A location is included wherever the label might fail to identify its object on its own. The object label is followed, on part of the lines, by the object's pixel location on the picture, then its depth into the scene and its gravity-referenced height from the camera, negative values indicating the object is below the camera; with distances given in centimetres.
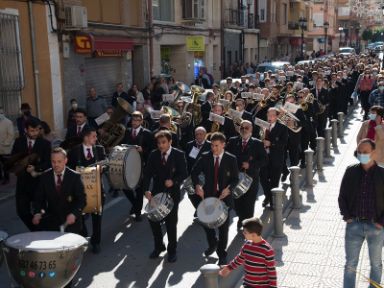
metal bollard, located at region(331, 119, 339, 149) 1396 -224
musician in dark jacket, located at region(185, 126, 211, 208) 830 -148
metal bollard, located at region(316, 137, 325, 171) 1153 -229
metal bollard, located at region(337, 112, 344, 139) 1544 -227
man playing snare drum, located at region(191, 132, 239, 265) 673 -159
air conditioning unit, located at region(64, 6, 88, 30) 1516 +92
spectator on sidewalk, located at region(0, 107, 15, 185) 1084 -167
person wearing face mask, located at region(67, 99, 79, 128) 1326 -146
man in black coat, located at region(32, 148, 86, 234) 588 -157
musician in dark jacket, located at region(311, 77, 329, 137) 1386 -139
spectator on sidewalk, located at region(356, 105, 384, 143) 945 -135
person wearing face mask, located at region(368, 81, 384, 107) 1375 -131
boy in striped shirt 481 -187
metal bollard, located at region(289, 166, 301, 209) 894 -231
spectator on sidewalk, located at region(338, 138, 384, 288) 545 -160
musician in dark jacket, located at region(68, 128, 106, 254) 738 -144
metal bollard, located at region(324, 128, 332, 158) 1303 -229
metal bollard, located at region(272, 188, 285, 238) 757 -232
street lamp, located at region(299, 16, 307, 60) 5011 +212
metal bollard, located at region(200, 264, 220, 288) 473 -195
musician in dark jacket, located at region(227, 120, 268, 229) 781 -159
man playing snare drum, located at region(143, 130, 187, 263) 690 -159
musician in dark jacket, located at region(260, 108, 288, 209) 909 -174
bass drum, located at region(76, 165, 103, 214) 663 -164
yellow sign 2670 +24
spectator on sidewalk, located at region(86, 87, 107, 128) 1502 -156
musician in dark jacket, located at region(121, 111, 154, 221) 864 -149
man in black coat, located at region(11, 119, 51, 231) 698 -144
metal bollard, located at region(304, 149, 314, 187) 1014 -230
